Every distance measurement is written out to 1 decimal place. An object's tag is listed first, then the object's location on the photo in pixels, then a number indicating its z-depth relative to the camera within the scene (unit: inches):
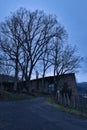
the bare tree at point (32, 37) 752.2
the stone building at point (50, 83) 912.7
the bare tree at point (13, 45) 748.1
